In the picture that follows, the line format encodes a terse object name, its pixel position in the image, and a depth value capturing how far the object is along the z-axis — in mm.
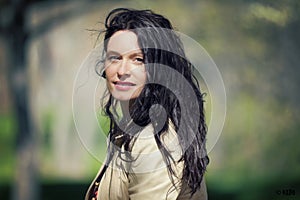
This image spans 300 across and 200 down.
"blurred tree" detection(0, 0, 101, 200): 11574
